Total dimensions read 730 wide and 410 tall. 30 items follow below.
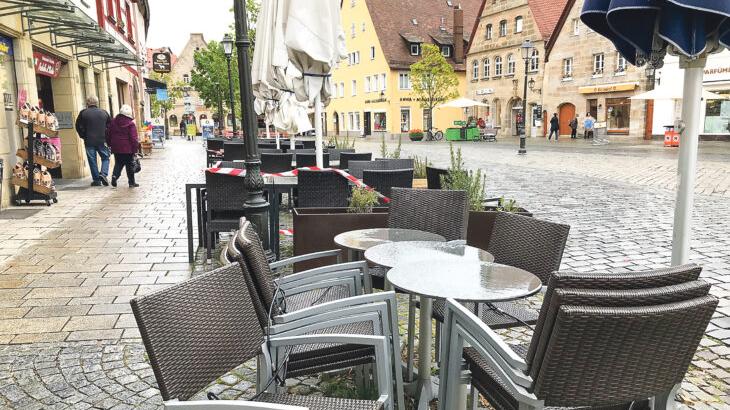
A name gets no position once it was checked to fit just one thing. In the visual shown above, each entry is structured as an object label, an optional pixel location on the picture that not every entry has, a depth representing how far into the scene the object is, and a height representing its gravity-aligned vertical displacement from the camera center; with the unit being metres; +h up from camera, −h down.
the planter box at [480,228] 5.13 -0.98
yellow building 47.97 +6.02
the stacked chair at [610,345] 1.76 -0.75
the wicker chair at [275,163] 8.98 -0.61
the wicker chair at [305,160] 9.13 -0.58
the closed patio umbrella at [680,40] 2.85 +0.42
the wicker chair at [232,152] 11.84 -0.56
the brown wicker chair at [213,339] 1.86 -0.79
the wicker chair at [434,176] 6.25 -0.62
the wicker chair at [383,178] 6.21 -0.61
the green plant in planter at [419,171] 8.55 -0.74
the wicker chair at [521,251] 3.05 -0.77
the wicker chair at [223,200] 5.69 -0.76
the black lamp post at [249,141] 4.73 -0.14
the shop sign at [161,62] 33.66 +3.91
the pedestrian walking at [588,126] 33.16 -0.39
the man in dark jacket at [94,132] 12.03 -0.09
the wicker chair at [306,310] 2.52 -0.89
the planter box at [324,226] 4.75 -0.87
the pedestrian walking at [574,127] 33.62 -0.44
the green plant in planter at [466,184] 5.41 -0.62
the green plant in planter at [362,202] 5.00 -0.70
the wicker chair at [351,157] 8.95 -0.54
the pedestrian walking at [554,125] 32.81 -0.29
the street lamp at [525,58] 20.73 +2.38
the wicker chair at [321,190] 5.68 -0.67
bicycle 38.56 -0.90
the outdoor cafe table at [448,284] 2.50 -0.77
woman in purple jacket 11.86 -0.22
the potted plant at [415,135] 37.88 -0.86
